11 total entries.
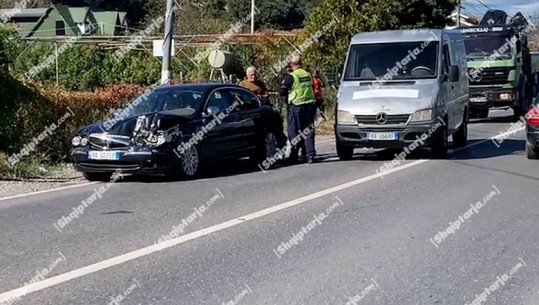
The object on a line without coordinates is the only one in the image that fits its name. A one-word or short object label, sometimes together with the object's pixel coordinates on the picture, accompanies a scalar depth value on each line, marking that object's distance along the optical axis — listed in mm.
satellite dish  25406
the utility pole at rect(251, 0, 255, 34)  49175
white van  14664
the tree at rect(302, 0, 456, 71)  26375
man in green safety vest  14797
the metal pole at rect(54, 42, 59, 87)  30142
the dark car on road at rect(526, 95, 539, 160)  14812
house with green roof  69875
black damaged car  12602
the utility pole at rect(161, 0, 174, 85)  17953
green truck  26078
